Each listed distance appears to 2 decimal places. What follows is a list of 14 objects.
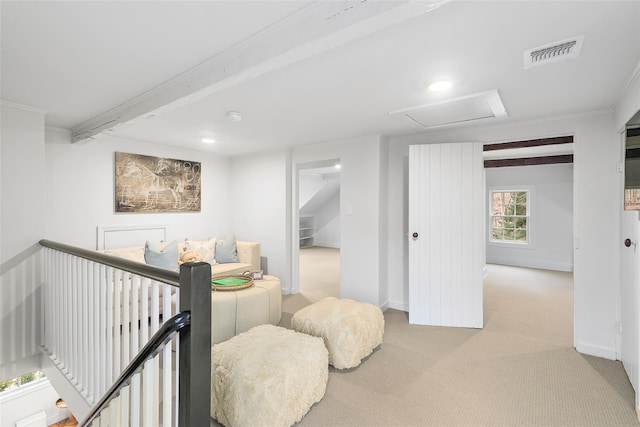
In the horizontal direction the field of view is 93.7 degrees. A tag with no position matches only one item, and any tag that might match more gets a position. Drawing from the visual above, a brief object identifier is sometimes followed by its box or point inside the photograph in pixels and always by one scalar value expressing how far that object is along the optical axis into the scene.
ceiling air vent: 1.58
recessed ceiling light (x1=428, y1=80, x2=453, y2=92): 2.07
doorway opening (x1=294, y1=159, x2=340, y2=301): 4.80
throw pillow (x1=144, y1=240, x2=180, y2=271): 3.57
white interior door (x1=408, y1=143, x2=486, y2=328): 3.22
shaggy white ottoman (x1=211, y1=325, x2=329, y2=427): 1.67
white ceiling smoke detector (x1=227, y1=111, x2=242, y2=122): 2.76
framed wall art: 3.84
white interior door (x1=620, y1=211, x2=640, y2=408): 1.95
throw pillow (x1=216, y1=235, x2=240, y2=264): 4.41
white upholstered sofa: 2.77
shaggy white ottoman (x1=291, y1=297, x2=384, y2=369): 2.35
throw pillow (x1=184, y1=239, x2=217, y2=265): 4.26
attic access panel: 2.37
